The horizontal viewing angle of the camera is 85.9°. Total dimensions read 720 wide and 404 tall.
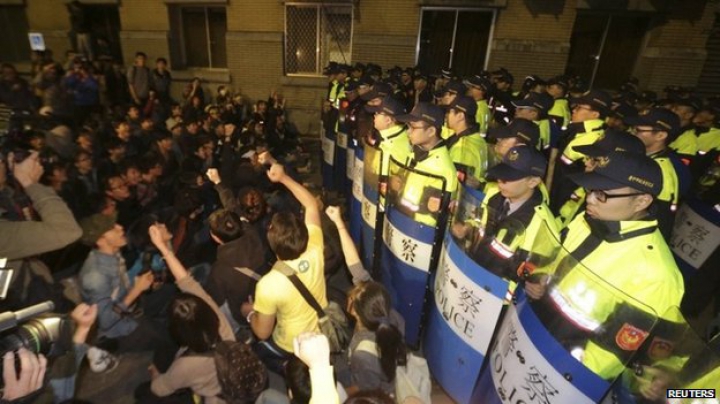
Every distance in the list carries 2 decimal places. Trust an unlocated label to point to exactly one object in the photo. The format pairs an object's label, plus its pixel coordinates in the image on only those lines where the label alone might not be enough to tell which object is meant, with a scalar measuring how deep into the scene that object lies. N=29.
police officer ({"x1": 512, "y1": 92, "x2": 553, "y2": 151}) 5.82
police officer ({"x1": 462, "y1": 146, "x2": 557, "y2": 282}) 2.48
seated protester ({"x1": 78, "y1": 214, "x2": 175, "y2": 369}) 3.43
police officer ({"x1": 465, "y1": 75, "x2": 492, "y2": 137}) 6.94
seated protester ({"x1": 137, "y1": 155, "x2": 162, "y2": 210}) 5.08
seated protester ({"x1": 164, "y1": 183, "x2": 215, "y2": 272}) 4.18
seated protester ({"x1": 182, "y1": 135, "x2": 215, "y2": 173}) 6.41
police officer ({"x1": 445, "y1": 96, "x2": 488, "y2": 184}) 4.31
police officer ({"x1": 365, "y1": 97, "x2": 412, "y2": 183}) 4.24
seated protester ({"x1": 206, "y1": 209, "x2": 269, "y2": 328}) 3.08
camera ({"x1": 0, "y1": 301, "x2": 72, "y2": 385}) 1.70
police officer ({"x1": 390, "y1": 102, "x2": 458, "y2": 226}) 3.28
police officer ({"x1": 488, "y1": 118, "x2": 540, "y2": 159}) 4.04
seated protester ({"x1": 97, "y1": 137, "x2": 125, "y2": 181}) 5.46
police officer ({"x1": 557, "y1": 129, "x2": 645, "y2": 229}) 2.62
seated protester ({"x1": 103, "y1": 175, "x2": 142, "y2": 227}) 4.58
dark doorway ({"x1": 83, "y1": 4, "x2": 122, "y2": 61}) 12.89
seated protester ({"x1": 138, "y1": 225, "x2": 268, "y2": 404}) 2.29
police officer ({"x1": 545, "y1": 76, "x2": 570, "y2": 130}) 6.95
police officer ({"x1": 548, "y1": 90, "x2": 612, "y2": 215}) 5.02
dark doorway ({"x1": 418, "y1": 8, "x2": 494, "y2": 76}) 11.16
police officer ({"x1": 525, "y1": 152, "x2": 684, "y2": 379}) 1.77
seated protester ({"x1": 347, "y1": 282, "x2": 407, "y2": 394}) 2.21
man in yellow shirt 2.57
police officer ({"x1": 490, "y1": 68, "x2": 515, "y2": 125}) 8.10
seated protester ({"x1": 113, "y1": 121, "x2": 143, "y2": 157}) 6.11
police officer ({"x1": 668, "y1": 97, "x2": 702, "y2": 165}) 5.68
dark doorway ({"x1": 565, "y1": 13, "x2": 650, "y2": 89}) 11.26
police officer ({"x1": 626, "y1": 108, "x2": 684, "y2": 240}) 3.83
